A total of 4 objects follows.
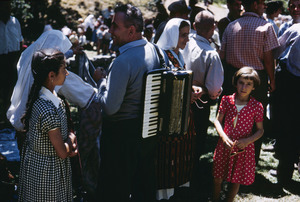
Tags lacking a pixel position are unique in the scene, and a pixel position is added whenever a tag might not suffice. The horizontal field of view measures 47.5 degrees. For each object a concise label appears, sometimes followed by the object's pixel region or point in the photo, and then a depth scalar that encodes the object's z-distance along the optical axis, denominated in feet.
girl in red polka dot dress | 11.85
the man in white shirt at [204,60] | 12.99
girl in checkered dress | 8.52
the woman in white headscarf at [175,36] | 12.10
